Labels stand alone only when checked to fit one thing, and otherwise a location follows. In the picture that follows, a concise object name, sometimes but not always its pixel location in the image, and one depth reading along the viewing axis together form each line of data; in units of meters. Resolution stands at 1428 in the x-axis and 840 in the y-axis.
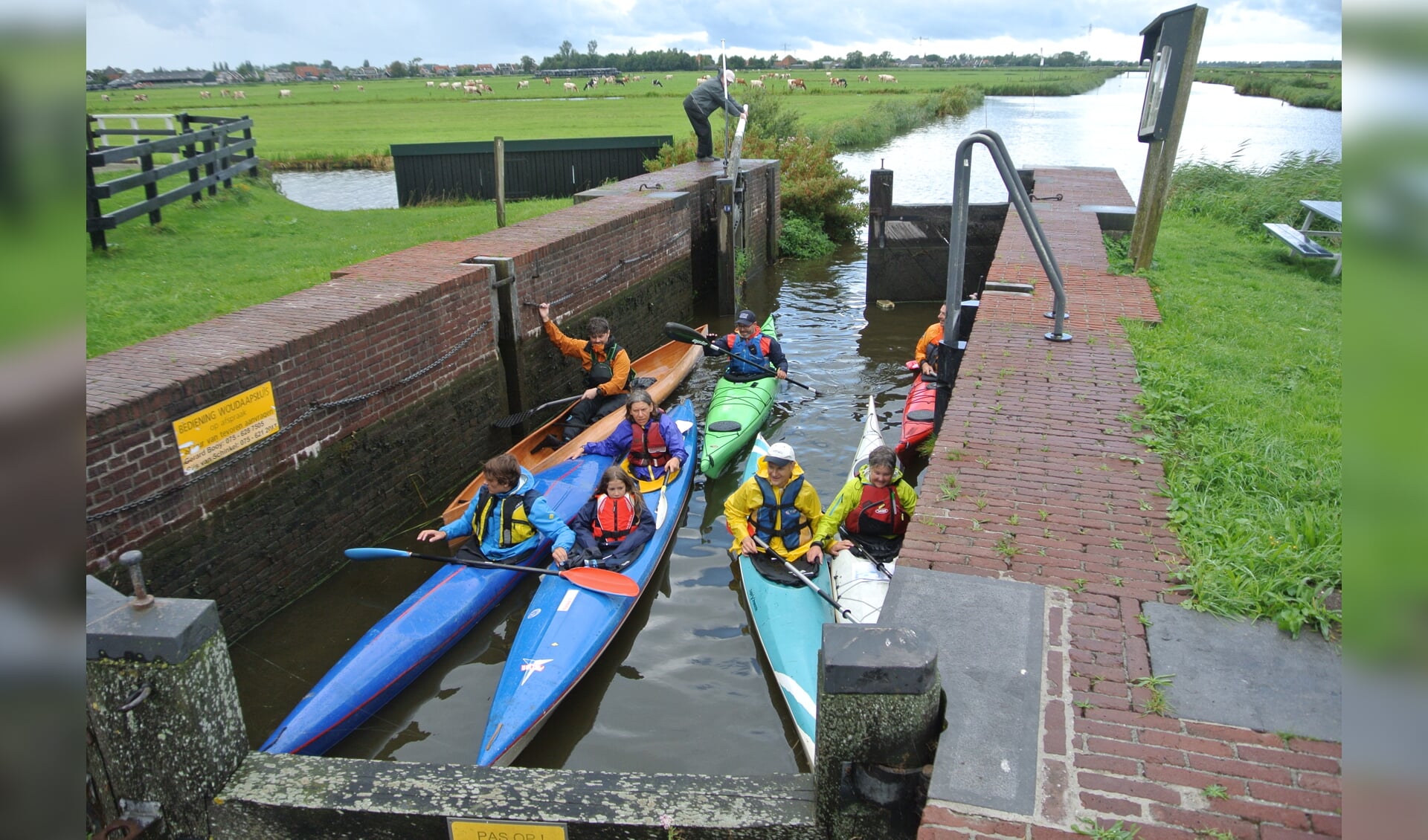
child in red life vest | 7.29
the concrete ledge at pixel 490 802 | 3.70
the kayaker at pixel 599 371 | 10.21
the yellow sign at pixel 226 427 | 6.37
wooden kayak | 8.61
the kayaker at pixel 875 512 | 6.90
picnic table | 12.02
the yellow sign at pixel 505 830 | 3.74
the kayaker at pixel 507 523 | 7.18
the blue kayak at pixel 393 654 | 5.71
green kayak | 9.70
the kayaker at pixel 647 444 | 8.70
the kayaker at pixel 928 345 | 10.36
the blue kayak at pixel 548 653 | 5.70
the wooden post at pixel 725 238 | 15.51
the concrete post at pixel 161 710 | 3.54
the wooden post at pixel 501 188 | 12.01
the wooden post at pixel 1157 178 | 9.29
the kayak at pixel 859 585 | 6.33
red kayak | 9.81
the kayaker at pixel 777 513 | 6.90
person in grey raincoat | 17.44
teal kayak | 5.82
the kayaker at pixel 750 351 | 11.46
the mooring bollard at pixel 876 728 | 3.40
